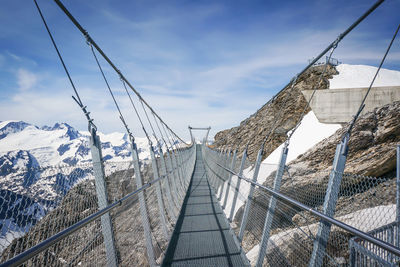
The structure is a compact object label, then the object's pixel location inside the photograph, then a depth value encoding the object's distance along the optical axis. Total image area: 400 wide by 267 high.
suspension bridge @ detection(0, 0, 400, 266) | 1.63
